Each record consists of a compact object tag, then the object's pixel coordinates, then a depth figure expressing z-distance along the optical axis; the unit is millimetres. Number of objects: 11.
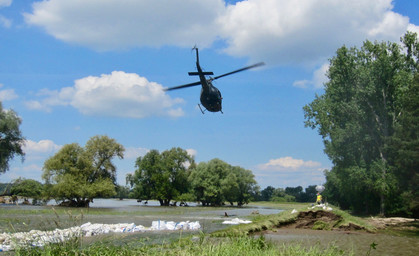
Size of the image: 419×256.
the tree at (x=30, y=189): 72306
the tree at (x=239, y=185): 88188
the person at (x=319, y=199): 28216
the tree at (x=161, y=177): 88125
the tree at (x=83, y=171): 63156
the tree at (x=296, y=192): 184625
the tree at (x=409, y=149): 31344
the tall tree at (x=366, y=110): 43562
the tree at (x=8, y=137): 58875
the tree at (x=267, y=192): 188975
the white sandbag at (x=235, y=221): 31711
